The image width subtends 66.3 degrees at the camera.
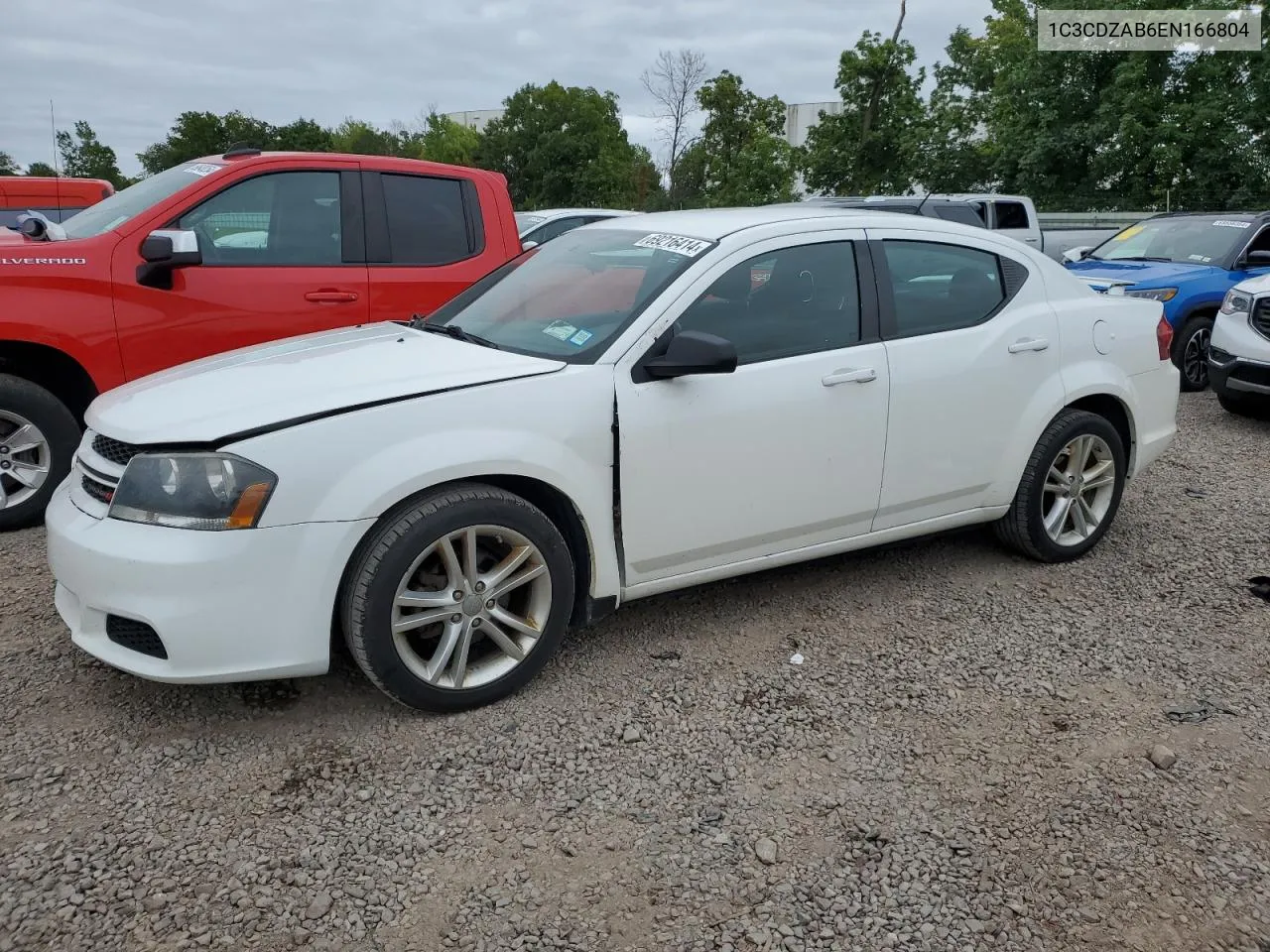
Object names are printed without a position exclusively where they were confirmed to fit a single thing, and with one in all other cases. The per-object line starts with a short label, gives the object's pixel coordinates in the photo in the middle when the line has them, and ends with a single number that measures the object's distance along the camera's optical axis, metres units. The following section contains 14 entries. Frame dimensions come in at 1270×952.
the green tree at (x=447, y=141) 57.31
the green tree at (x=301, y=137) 47.97
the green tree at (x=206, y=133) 48.09
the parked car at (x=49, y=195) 11.25
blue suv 8.90
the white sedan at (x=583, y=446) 2.85
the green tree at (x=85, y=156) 45.97
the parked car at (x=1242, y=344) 7.38
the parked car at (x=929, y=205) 12.53
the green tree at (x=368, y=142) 56.28
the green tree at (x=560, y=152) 43.19
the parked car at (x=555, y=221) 11.98
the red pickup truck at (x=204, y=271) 4.75
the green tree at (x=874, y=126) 29.45
